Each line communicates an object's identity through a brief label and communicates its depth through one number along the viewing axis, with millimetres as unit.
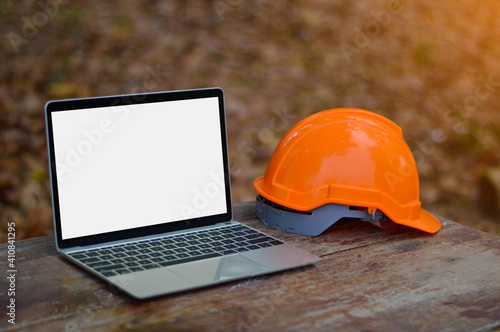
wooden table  1600
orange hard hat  1844
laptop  1726
